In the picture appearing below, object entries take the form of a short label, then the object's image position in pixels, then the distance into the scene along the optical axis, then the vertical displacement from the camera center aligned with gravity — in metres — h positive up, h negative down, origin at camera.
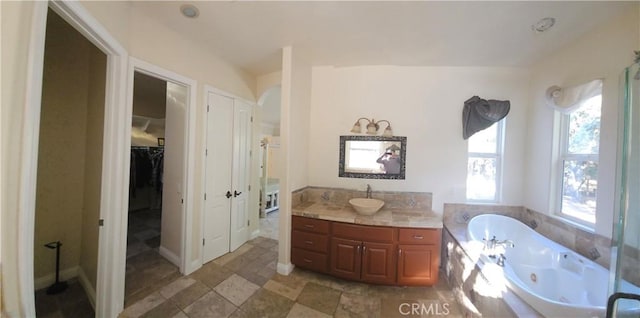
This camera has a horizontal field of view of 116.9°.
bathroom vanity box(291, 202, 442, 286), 2.05 -0.92
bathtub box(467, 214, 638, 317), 1.23 -0.83
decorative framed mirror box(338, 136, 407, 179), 2.64 +0.06
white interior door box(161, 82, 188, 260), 2.27 -0.24
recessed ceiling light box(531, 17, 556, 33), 1.64 +1.25
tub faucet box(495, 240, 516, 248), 1.88 -0.72
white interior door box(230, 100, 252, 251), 2.72 -0.27
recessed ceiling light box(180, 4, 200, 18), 1.65 +1.22
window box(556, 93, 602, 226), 1.79 +0.10
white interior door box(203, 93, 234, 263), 2.39 -0.30
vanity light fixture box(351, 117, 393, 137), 2.61 +0.44
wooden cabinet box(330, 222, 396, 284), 2.06 -1.00
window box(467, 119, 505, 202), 2.57 +0.03
